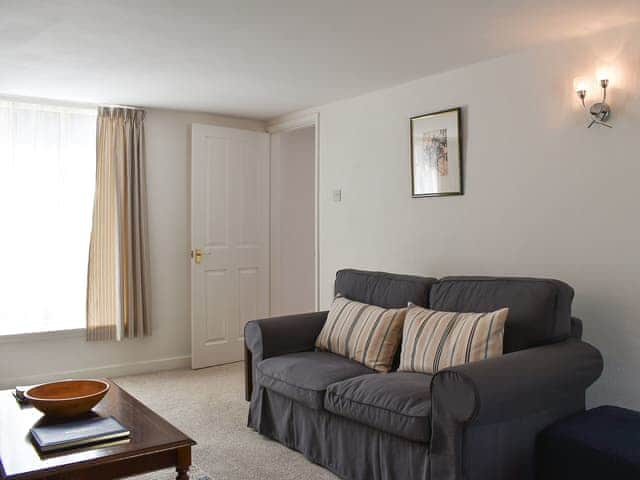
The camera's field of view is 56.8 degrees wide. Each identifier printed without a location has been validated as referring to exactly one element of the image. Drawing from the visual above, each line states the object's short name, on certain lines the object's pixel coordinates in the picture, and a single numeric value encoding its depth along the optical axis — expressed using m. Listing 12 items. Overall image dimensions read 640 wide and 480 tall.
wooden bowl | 2.49
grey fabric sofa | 2.35
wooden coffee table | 2.07
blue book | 2.23
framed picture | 3.84
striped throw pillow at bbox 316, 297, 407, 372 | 3.30
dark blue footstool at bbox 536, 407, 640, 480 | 2.29
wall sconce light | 3.02
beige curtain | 4.89
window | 4.55
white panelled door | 5.31
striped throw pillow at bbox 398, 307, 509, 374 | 2.82
